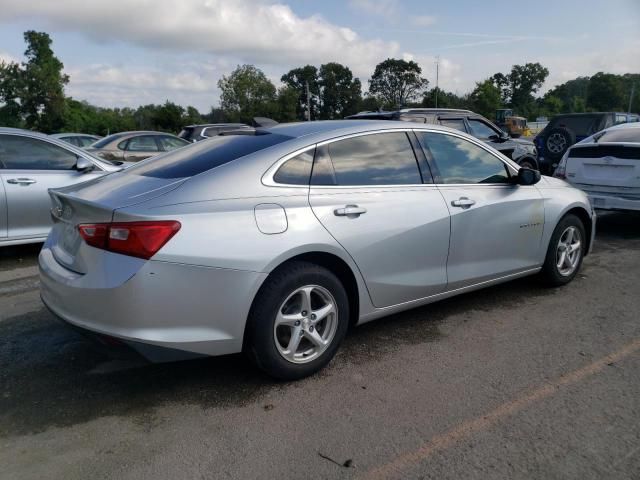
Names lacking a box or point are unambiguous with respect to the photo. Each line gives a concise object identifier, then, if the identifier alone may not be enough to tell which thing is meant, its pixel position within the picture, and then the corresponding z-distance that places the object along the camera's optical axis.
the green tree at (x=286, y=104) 67.56
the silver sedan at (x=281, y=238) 2.85
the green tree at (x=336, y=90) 90.12
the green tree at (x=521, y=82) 103.75
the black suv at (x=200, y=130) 14.12
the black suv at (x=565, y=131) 12.48
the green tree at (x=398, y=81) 93.75
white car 7.04
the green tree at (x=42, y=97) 57.75
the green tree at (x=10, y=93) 57.31
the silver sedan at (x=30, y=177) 6.18
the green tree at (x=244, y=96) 64.44
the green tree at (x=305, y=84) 90.31
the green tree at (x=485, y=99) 75.56
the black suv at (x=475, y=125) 9.62
